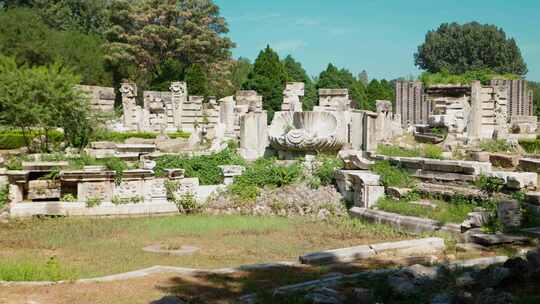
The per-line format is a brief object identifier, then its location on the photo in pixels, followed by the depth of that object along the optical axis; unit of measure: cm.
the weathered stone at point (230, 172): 1278
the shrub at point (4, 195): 1156
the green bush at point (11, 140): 1969
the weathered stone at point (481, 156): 1165
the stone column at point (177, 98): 2830
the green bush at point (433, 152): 1221
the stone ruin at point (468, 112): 1692
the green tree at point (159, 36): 4097
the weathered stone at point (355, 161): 1204
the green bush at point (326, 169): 1259
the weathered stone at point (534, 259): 550
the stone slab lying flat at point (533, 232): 805
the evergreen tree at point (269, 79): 4106
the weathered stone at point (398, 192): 1079
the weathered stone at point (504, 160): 1141
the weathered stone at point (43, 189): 1224
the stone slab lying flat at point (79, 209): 1135
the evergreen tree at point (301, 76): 5053
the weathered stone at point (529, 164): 1055
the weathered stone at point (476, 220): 895
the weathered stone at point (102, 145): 1509
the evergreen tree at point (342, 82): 5041
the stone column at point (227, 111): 2194
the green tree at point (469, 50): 6462
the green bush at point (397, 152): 1266
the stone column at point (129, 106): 2736
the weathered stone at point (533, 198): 888
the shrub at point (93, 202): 1162
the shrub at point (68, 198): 1173
